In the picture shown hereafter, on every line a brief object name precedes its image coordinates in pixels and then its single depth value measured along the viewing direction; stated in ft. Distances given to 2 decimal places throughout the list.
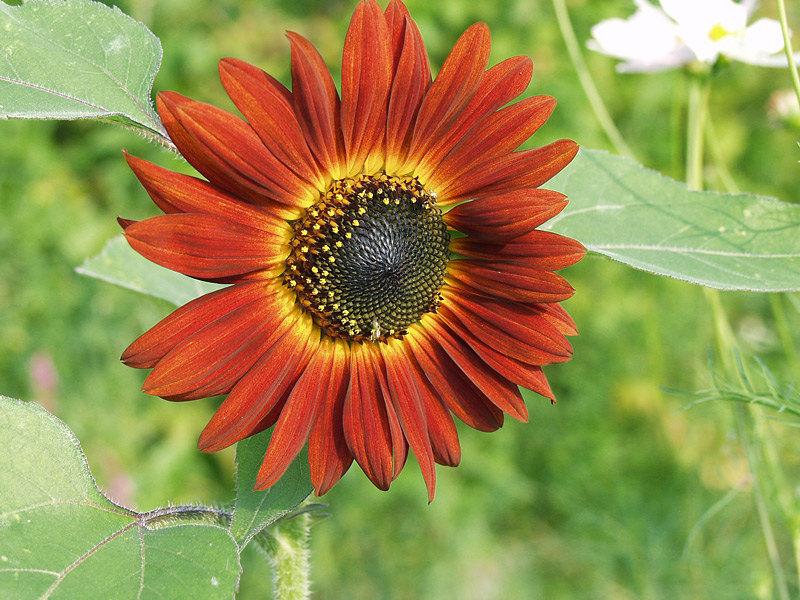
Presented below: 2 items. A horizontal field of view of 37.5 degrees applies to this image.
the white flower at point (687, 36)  1.21
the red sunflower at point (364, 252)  0.94
